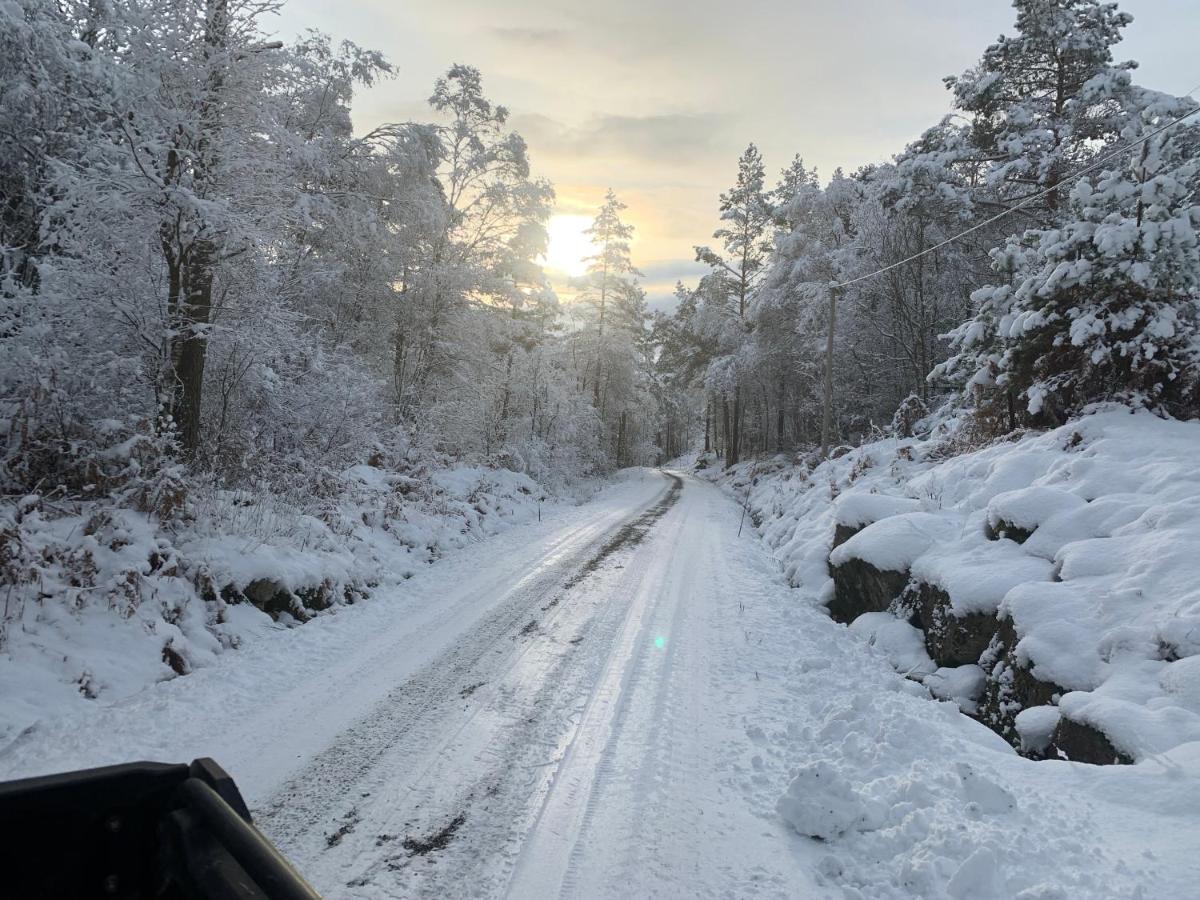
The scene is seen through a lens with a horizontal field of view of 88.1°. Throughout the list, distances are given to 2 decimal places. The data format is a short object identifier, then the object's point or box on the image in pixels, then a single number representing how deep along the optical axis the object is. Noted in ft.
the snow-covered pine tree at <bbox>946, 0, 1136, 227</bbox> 55.98
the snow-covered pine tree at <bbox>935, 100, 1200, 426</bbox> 28.40
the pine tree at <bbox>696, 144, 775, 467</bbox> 128.88
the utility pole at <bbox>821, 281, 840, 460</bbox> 73.31
